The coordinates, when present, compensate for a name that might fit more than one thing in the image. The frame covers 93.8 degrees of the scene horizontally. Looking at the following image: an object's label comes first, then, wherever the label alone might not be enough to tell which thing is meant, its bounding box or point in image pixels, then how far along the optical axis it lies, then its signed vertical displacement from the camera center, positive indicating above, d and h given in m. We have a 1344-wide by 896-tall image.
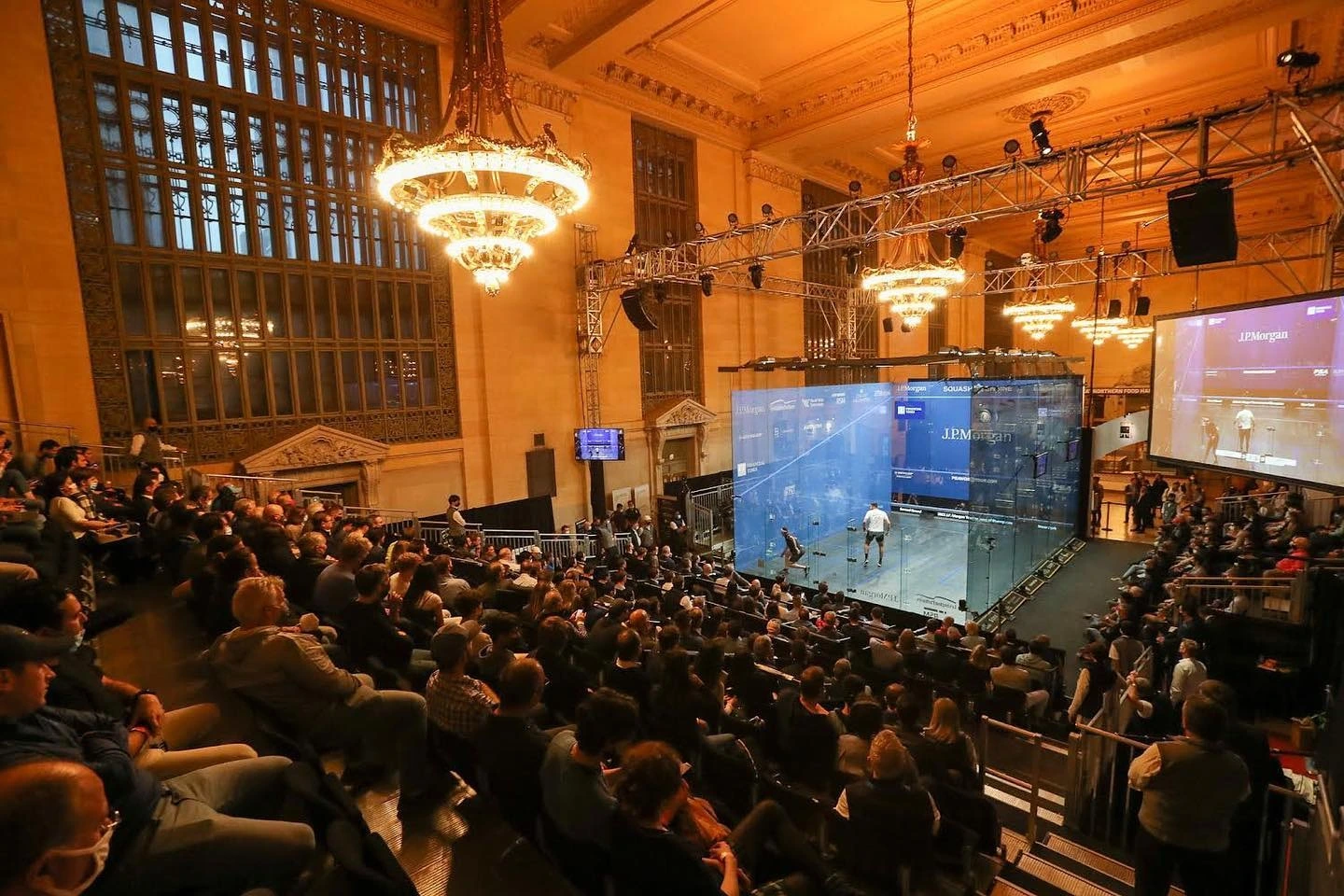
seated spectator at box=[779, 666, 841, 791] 3.36 -1.92
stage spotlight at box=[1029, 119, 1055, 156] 7.38 +2.76
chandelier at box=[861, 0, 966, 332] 8.30 +1.34
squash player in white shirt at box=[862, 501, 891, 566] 10.88 -2.60
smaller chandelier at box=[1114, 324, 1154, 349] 16.66 +0.93
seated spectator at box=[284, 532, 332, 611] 4.58 -1.35
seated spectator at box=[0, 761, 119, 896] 1.16 -0.82
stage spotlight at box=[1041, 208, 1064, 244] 9.06 +2.13
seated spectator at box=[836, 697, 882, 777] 3.10 -1.82
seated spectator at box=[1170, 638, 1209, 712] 5.09 -2.50
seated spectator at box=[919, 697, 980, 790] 3.14 -1.90
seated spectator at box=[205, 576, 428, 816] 2.66 -1.30
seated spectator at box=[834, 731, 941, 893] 2.46 -1.73
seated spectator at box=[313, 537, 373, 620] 4.08 -1.22
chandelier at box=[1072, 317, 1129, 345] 15.59 +1.12
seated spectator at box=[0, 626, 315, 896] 1.70 -1.20
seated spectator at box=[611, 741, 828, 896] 1.84 -1.36
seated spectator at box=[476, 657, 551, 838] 2.40 -1.39
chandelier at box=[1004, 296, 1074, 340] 13.46 +1.28
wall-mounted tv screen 12.89 -1.24
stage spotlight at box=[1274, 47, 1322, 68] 5.61 +2.71
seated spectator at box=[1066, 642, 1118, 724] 5.66 -2.81
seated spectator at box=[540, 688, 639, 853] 2.13 -1.34
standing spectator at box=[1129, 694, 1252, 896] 2.67 -1.87
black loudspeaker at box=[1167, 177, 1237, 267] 6.13 +1.43
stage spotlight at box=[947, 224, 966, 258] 9.53 +2.04
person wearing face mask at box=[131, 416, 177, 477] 7.86 -0.63
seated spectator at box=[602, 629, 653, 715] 3.70 -1.70
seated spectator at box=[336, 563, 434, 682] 3.50 -1.34
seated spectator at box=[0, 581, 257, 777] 2.29 -1.11
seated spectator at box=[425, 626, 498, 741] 2.79 -1.38
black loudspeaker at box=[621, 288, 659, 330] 12.54 +1.45
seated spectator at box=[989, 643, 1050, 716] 5.49 -2.75
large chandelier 4.91 +1.75
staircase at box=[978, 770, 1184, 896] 3.21 -2.73
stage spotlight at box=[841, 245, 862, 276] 11.84 +2.32
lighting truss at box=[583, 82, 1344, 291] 5.96 +2.39
